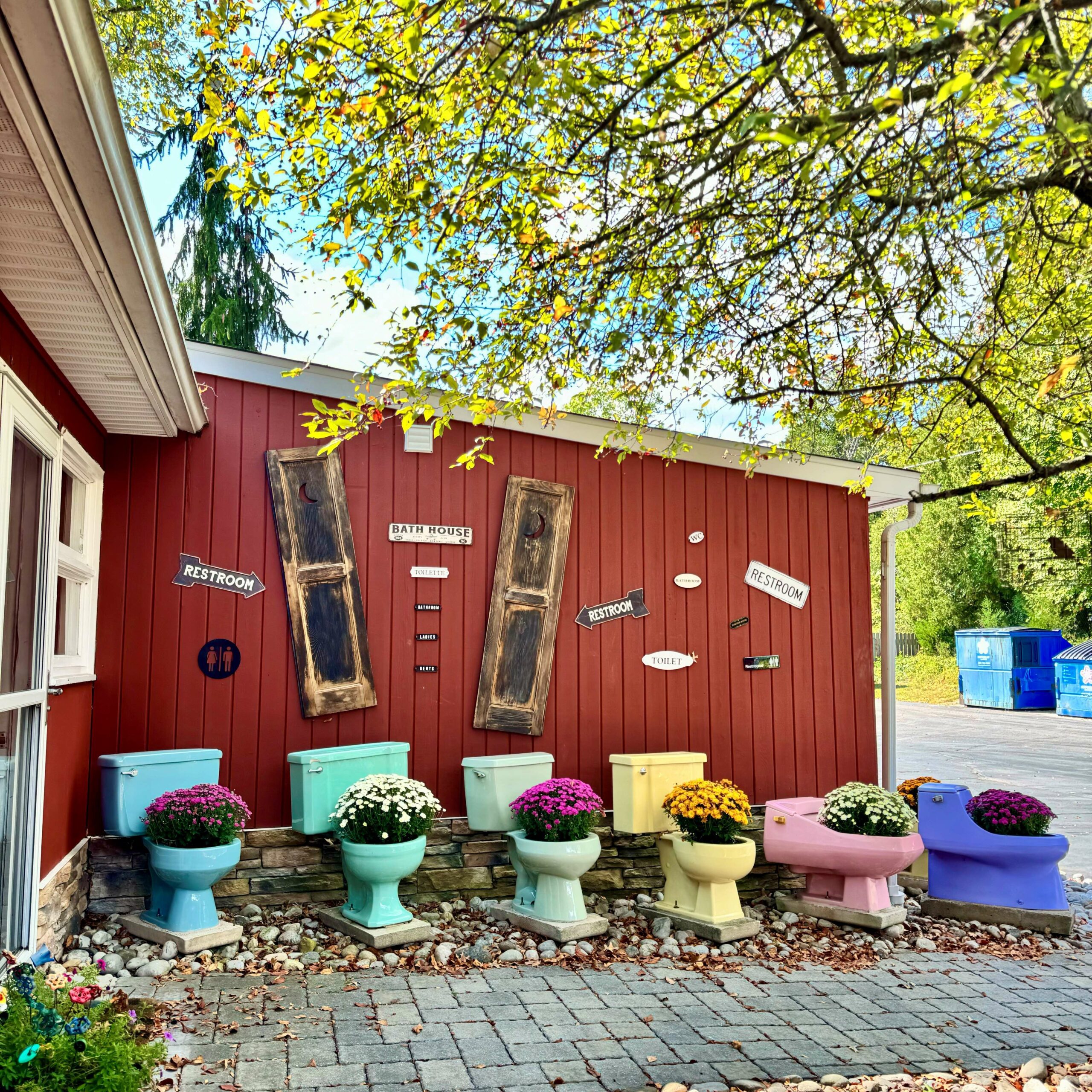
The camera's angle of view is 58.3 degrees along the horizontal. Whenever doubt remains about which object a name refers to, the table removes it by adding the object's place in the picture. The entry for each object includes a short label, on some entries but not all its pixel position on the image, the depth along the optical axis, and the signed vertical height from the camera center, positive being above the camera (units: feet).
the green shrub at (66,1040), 7.18 -3.13
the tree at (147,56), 33.45 +20.64
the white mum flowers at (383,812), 15.78 -2.90
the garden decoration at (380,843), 15.52 -3.36
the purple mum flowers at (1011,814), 17.79 -3.25
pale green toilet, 17.78 -2.82
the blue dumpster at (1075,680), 58.13 -2.61
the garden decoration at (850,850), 17.21 -3.83
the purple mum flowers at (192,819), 14.85 -2.86
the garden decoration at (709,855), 16.75 -3.77
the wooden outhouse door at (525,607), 19.04 +0.51
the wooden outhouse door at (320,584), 17.79 +0.89
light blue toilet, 14.66 -3.12
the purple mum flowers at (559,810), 16.44 -3.00
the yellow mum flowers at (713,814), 17.04 -3.12
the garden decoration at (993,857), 17.49 -4.01
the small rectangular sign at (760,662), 21.21 -0.60
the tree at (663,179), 10.27 +5.78
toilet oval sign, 20.35 -0.55
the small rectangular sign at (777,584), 21.56 +1.11
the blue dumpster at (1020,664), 63.36 -1.79
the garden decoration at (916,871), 20.26 -4.87
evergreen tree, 40.04 +15.14
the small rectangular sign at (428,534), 18.78 +1.91
